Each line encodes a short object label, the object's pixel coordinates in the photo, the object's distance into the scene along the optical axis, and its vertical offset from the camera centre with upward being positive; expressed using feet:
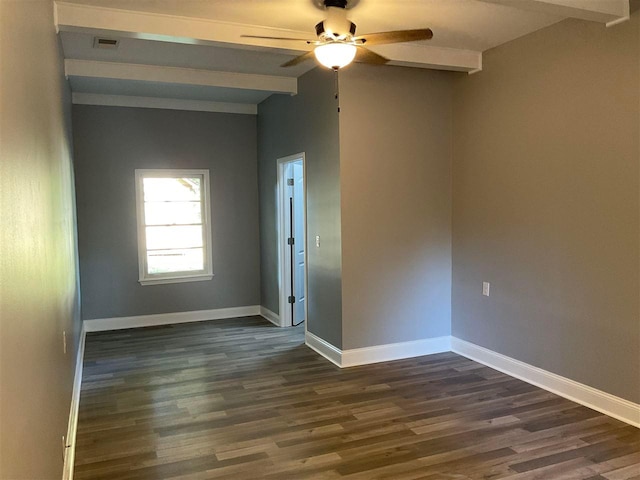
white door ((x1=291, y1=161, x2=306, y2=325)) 20.72 -1.14
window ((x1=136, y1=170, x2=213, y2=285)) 21.39 -0.68
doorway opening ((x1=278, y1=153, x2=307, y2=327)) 20.54 -1.26
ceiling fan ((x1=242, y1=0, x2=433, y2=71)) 9.84 +3.22
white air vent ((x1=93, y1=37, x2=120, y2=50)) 13.87 +4.58
